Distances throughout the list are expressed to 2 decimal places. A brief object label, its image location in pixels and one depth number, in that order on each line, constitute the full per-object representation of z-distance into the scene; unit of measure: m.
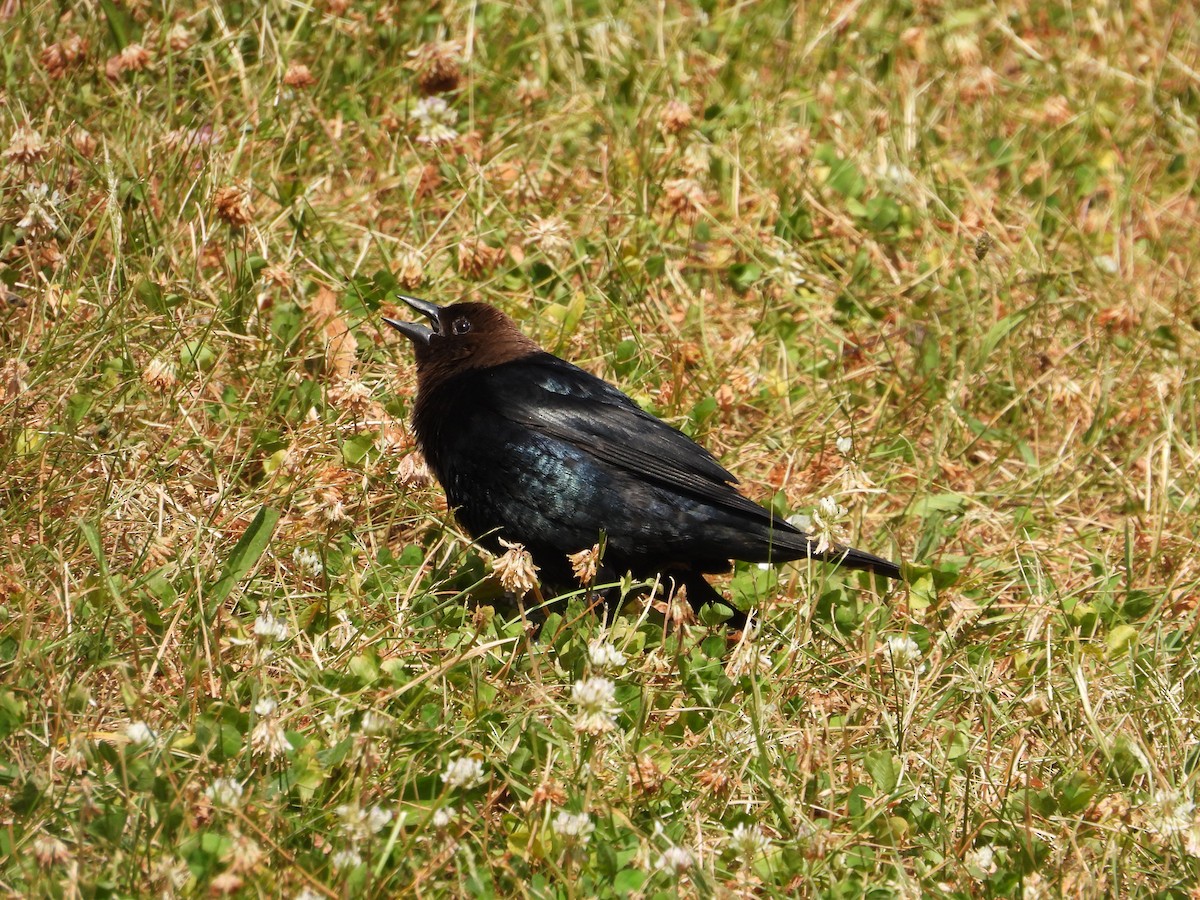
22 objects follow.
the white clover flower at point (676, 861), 5.42
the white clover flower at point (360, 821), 5.07
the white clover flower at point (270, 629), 5.85
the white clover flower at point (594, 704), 5.55
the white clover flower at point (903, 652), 7.01
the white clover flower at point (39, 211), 7.94
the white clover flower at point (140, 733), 5.34
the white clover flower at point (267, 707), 5.52
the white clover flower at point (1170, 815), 5.84
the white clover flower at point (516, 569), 6.39
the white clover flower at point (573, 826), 5.42
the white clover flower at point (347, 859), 5.16
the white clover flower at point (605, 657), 5.91
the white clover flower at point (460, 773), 5.50
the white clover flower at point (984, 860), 5.92
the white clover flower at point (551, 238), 9.49
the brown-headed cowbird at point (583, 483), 7.81
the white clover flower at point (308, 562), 7.07
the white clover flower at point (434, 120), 10.00
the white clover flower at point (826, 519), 7.00
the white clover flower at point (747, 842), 5.64
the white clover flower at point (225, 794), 5.18
